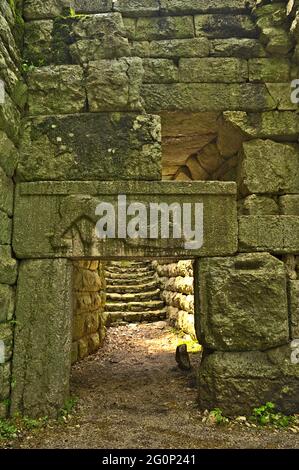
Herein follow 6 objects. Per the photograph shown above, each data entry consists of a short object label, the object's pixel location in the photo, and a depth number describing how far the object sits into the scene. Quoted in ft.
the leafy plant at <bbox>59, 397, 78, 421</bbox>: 10.58
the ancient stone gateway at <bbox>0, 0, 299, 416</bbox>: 10.74
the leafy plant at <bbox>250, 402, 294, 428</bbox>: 10.29
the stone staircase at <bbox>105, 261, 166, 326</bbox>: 28.84
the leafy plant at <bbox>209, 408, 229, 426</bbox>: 10.39
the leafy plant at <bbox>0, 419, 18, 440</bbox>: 9.41
